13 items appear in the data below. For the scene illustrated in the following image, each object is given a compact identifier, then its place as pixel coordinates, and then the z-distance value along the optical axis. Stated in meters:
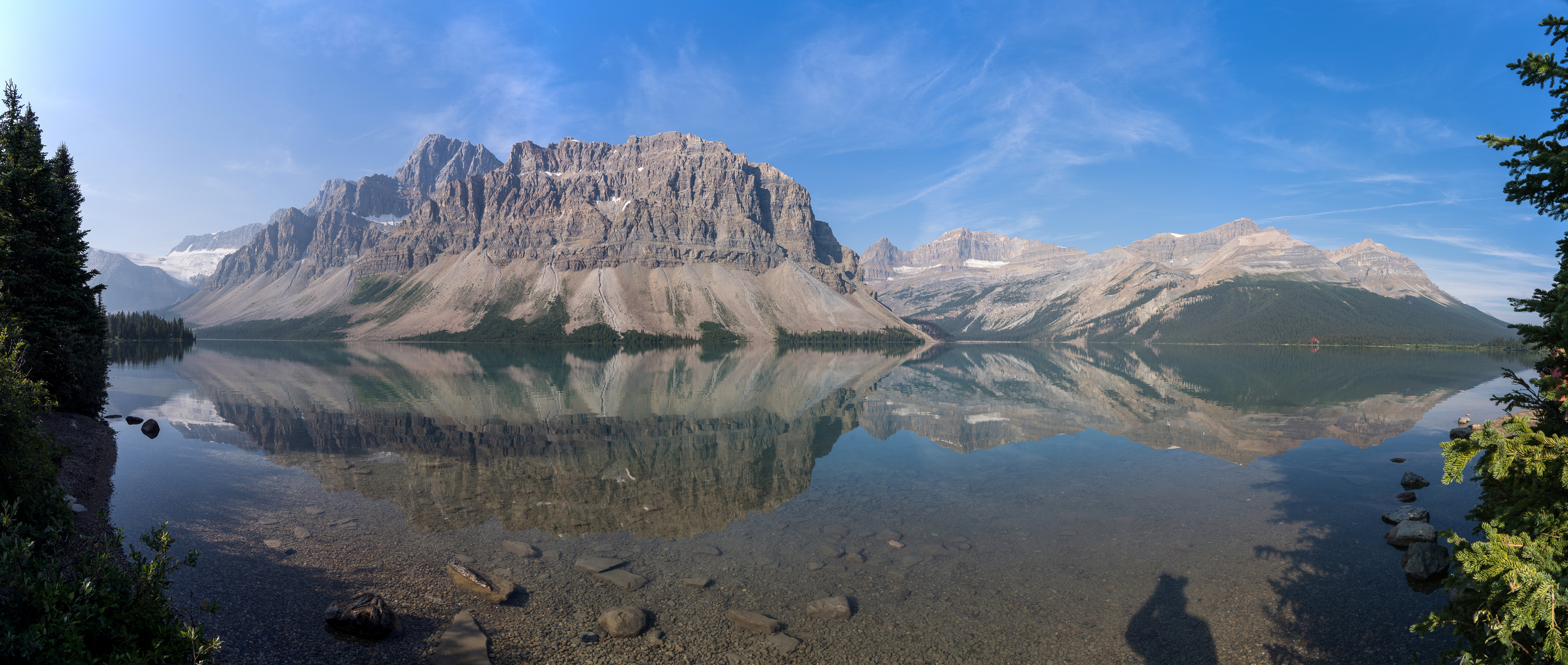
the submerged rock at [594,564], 19.16
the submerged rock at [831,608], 16.53
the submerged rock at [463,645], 13.50
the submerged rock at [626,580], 18.02
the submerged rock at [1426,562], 18.47
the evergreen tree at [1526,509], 8.48
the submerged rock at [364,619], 13.90
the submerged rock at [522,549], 20.25
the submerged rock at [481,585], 16.84
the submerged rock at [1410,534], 20.70
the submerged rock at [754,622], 15.66
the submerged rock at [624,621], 15.15
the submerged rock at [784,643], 14.84
